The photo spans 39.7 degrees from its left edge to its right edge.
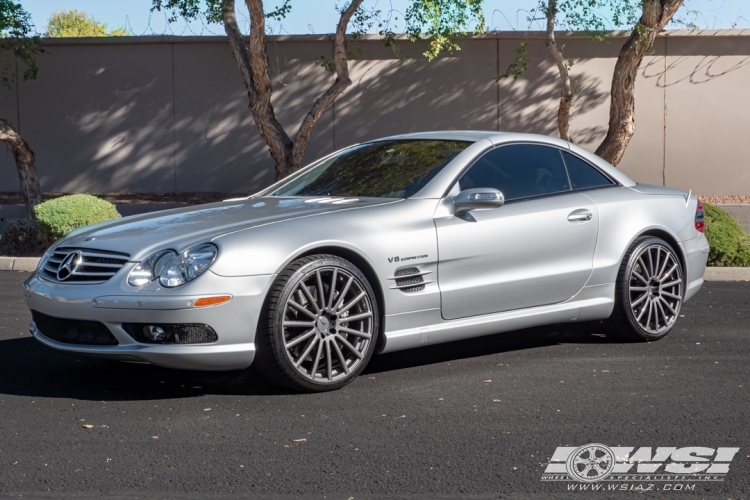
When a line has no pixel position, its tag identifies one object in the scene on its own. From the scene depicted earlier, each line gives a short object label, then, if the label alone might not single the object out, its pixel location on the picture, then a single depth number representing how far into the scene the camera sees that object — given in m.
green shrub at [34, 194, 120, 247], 13.24
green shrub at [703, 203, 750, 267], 11.89
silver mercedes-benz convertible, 5.62
